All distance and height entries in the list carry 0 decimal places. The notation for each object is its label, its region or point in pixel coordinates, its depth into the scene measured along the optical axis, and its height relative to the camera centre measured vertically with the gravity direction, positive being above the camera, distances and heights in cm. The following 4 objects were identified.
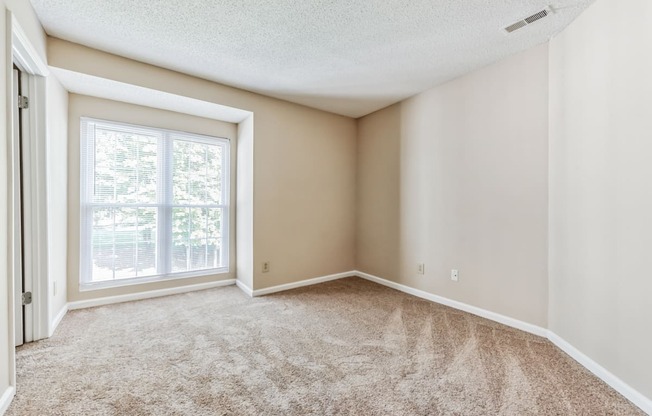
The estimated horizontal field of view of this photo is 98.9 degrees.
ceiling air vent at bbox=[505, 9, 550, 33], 201 +139
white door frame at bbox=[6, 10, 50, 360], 215 +4
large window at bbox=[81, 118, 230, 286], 302 +3
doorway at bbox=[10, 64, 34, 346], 210 +7
